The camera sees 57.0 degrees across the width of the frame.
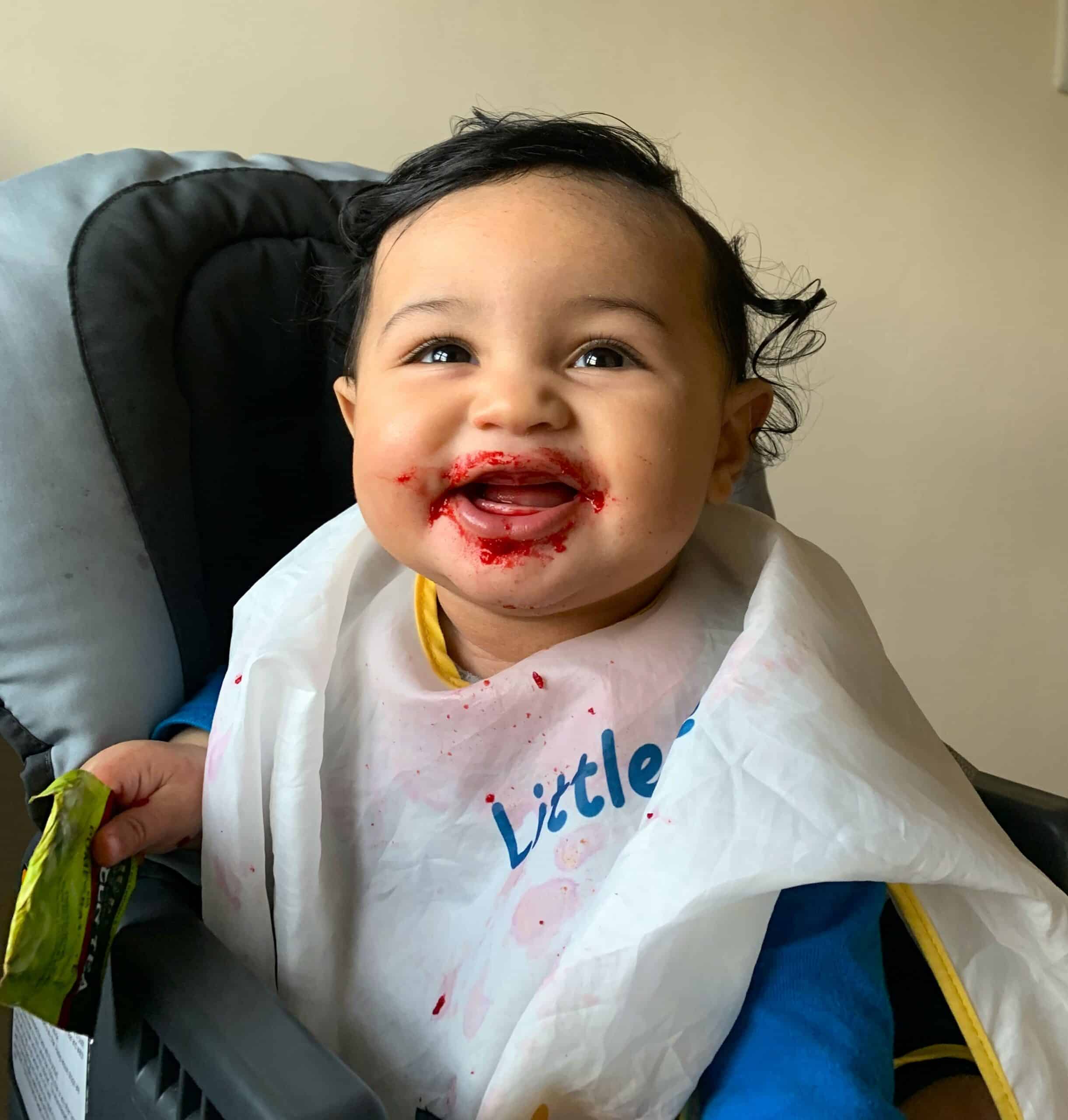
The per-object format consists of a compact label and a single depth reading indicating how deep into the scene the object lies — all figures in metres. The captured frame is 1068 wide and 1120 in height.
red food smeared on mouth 0.56
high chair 0.60
